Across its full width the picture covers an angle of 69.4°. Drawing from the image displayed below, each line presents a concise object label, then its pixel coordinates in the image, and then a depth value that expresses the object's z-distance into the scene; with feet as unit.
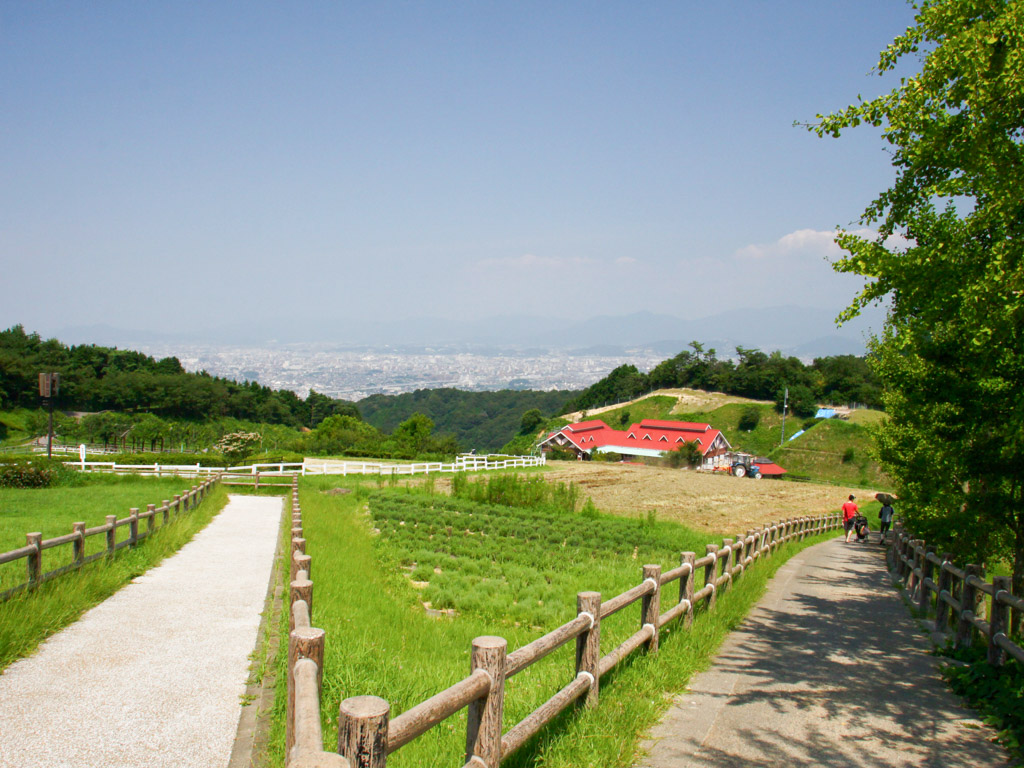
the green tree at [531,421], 483.10
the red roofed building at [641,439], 332.39
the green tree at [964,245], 23.97
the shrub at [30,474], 93.61
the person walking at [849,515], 91.81
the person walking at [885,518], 85.10
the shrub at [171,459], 153.93
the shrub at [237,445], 174.60
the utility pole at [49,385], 132.05
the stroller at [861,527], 92.02
